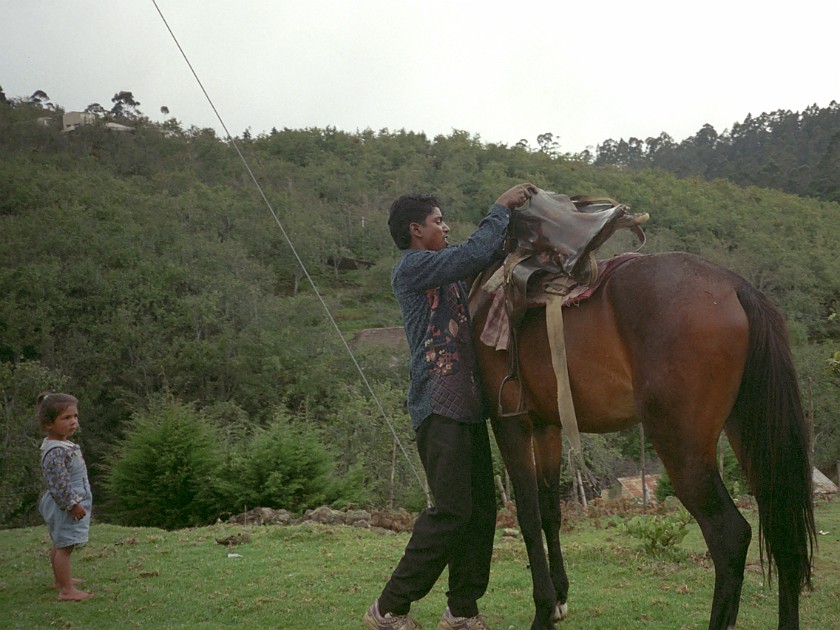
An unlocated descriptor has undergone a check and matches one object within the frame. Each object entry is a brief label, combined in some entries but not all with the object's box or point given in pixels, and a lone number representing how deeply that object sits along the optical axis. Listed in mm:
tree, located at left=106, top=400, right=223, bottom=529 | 11844
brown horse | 3002
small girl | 4703
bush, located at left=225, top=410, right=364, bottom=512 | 10625
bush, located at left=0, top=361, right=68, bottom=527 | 17984
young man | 3289
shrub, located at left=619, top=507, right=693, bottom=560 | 5441
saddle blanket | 3312
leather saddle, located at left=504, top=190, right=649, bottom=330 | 3340
